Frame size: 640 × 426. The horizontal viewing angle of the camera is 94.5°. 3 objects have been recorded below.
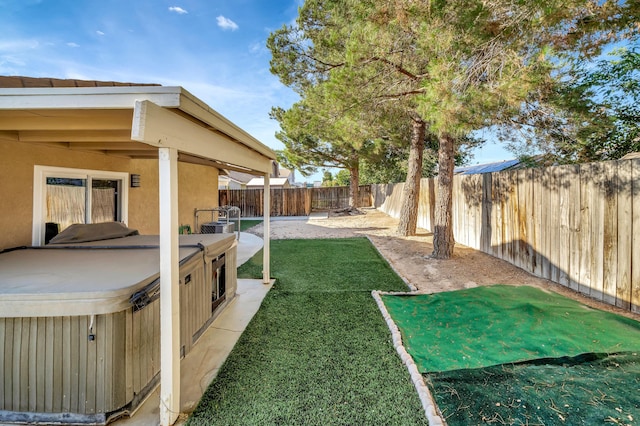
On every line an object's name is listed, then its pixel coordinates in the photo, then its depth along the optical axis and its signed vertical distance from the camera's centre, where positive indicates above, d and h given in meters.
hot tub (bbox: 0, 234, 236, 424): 1.76 -0.85
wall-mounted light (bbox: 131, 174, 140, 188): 5.02 +0.50
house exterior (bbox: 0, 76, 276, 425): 1.82 +0.54
